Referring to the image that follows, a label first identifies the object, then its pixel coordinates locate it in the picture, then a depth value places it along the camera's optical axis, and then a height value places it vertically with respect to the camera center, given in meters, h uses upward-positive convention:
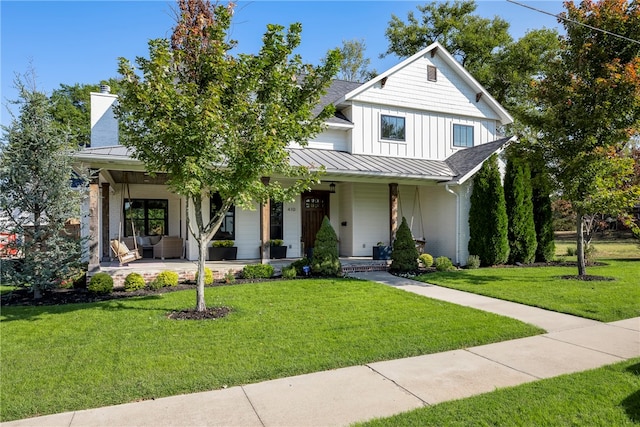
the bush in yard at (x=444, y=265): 12.59 -1.41
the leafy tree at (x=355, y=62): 33.00 +13.62
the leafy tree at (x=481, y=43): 24.58 +11.97
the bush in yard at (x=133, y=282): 9.42 -1.43
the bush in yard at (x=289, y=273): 10.74 -1.40
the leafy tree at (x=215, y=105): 6.11 +1.91
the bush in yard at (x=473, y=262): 13.14 -1.40
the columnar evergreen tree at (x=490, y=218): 13.37 +0.11
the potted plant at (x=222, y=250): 12.88 -0.92
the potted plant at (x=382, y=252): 13.96 -1.08
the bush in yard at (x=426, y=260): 12.98 -1.29
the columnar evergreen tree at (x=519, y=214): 13.92 +0.25
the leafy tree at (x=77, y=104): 31.56 +10.43
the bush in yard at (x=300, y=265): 11.12 -1.22
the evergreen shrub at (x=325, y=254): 10.91 -0.90
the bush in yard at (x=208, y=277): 9.90 -1.39
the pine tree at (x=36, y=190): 8.67 +0.78
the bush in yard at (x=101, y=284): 9.02 -1.40
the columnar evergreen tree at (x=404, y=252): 12.02 -0.94
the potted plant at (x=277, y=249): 13.48 -0.92
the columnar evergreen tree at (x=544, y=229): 14.74 -0.31
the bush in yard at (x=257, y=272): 10.70 -1.35
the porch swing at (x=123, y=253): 10.94 -0.87
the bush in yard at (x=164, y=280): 9.52 -1.42
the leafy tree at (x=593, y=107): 9.73 +2.91
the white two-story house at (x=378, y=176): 13.72 +1.56
